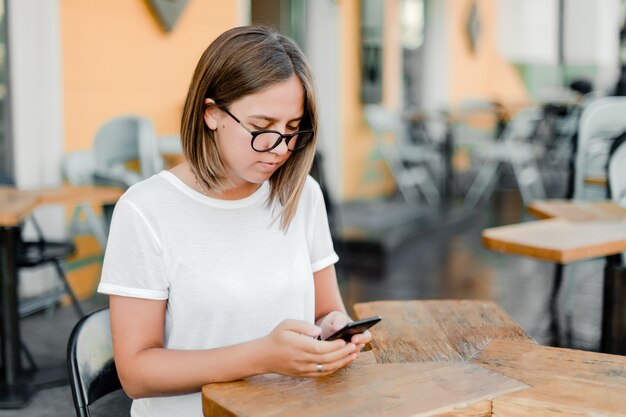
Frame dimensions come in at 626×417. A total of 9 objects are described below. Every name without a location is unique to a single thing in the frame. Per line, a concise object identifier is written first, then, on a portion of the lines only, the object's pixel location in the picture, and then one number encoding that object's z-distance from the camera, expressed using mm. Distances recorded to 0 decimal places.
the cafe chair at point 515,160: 8359
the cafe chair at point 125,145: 4266
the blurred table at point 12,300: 2990
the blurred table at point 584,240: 2375
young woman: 1372
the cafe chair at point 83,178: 4230
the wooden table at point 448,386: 1134
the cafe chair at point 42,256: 3408
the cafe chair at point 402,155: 7895
